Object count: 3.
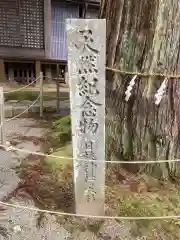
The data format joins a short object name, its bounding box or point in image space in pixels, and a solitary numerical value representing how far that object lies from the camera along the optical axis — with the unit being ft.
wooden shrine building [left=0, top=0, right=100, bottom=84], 22.19
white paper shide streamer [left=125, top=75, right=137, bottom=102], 7.42
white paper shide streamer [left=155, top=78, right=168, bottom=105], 7.13
